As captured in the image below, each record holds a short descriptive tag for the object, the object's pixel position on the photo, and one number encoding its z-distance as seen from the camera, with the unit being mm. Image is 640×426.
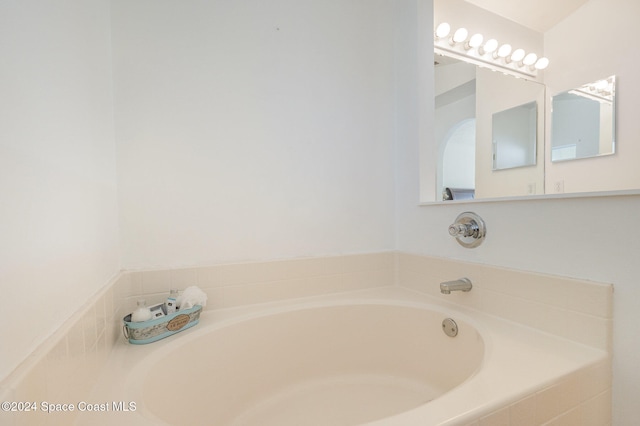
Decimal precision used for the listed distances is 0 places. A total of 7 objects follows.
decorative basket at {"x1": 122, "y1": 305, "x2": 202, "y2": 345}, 846
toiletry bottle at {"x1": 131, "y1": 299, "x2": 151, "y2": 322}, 856
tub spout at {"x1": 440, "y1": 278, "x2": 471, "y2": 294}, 1022
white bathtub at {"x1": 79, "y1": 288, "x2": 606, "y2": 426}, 618
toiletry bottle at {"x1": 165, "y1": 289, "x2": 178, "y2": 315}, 940
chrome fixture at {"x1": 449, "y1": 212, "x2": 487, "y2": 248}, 1038
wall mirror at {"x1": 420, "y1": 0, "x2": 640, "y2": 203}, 1530
